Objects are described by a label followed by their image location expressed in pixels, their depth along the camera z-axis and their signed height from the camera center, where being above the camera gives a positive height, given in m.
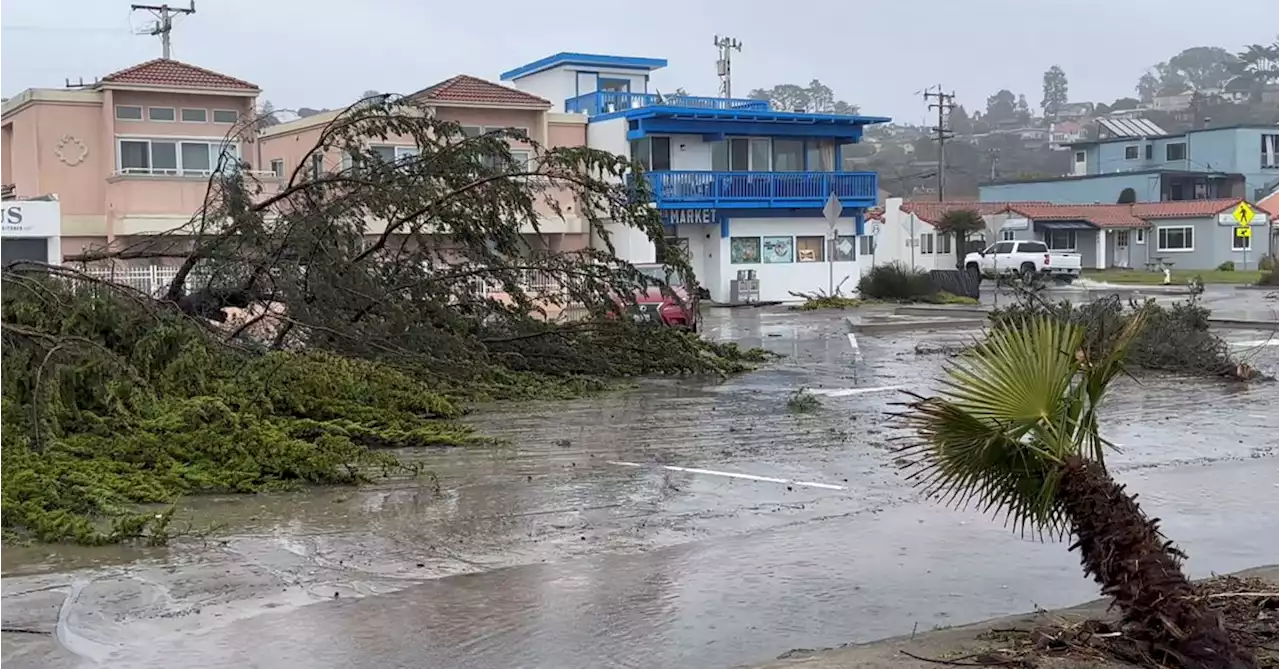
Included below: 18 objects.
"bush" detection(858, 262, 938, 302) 42.09 +0.01
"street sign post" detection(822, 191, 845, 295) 37.34 +2.05
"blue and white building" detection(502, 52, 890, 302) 42.75 +3.40
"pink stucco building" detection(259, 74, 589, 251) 39.09 +5.23
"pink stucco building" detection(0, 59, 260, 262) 33.62 +4.09
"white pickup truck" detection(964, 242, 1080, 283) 54.41 +0.92
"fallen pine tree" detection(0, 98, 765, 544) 10.73 -0.41
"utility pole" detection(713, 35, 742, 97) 61.03 +10.14
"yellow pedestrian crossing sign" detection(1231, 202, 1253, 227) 51.41 +2.42
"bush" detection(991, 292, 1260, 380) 18.81 -0.96
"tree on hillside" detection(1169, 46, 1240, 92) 180.88 +29.05
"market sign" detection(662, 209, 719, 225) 42.94 +2.30
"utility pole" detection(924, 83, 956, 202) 73.25 +9.71
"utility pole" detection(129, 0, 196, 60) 52.69 +11.13
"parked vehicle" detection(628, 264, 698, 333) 24.92 -0.35
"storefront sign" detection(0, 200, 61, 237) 31.23 +1.97
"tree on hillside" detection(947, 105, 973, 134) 185.75 +22.88
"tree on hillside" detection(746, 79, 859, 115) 172.75 +25.41
